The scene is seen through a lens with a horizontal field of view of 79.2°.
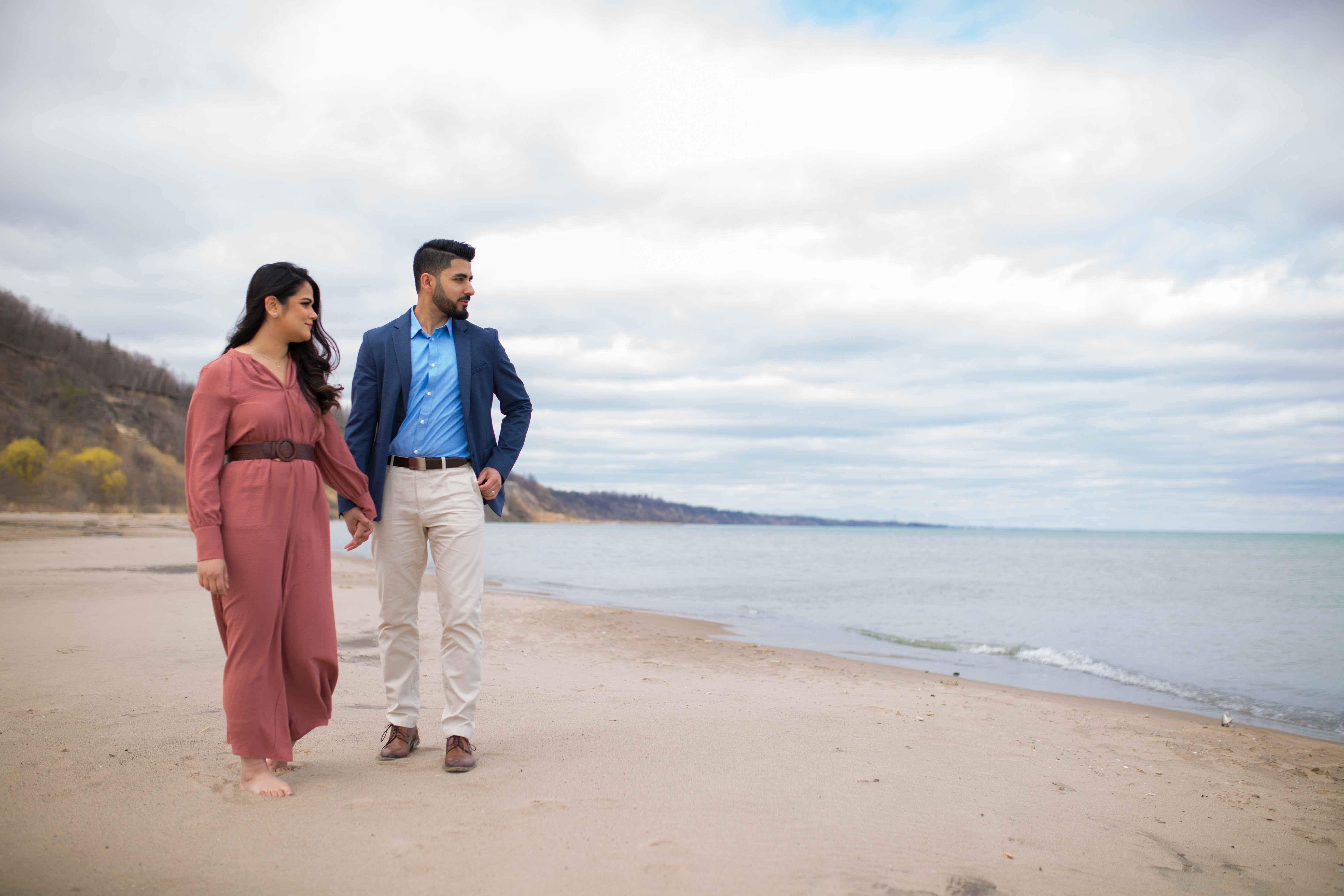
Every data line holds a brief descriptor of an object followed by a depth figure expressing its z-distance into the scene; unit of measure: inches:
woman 124.7
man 146.3
